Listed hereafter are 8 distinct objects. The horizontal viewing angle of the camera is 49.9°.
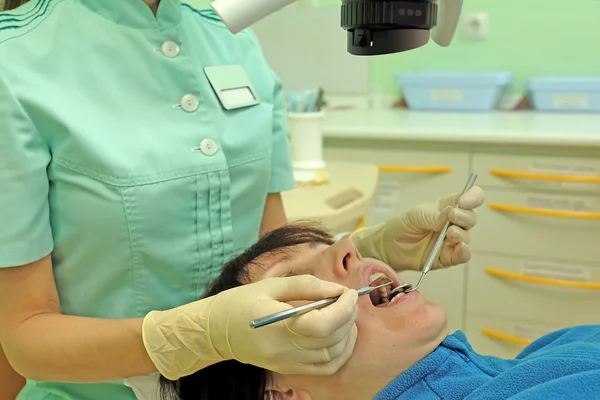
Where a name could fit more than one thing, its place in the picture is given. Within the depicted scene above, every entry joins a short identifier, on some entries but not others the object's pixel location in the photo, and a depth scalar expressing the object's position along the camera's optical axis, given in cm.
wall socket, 261
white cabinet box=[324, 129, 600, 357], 198
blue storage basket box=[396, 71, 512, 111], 251
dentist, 81
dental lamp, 68
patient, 88
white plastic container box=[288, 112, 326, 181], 180
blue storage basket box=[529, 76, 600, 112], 239
